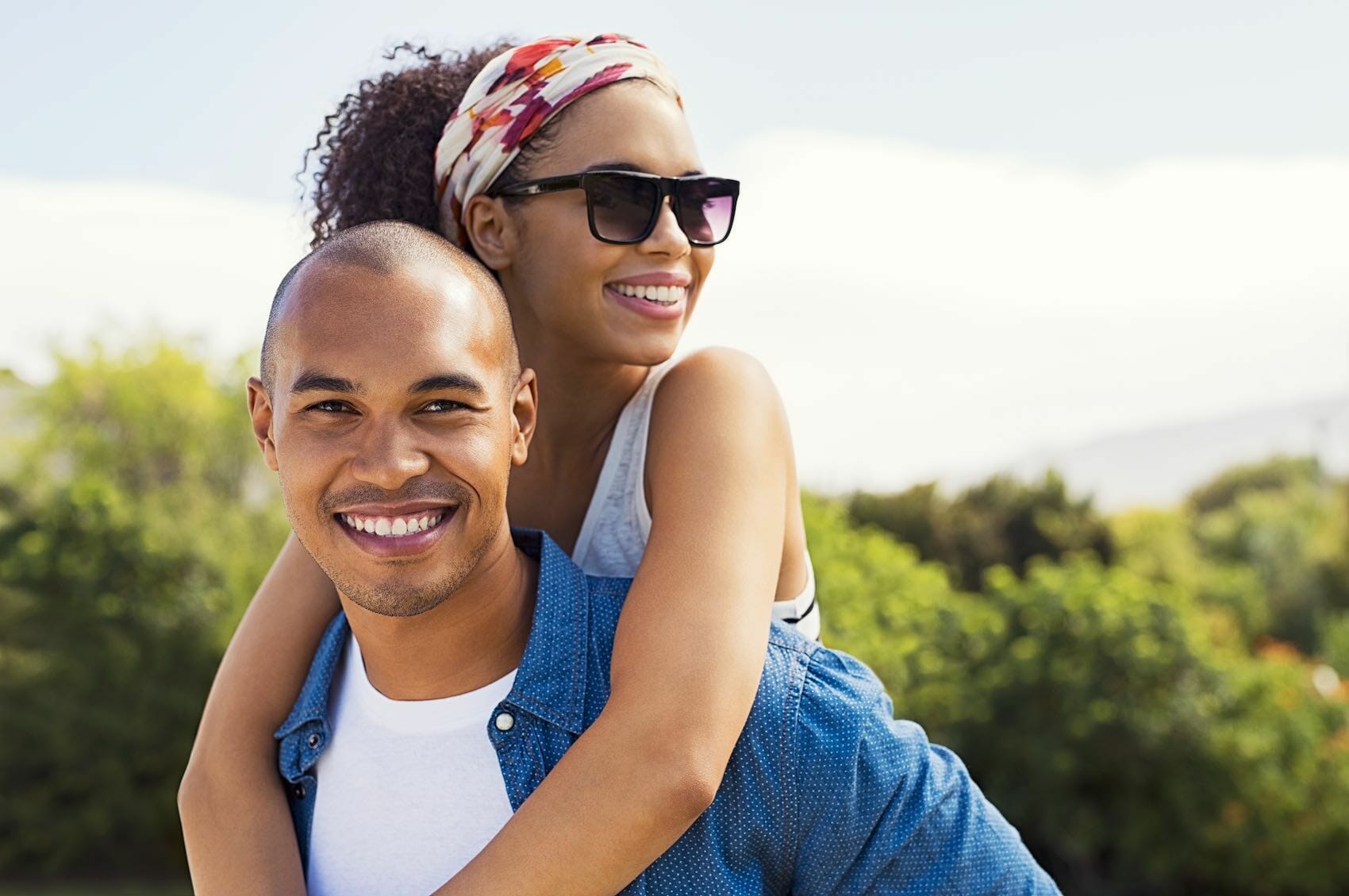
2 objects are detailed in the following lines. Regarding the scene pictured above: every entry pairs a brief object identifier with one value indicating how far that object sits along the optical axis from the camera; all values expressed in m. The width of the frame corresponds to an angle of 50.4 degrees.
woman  2.16
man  2.16
